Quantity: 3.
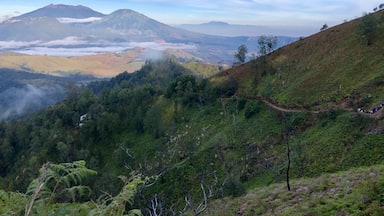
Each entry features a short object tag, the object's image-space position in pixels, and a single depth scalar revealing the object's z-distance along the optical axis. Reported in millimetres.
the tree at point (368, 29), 45994
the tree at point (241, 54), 62775
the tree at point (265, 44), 58100
